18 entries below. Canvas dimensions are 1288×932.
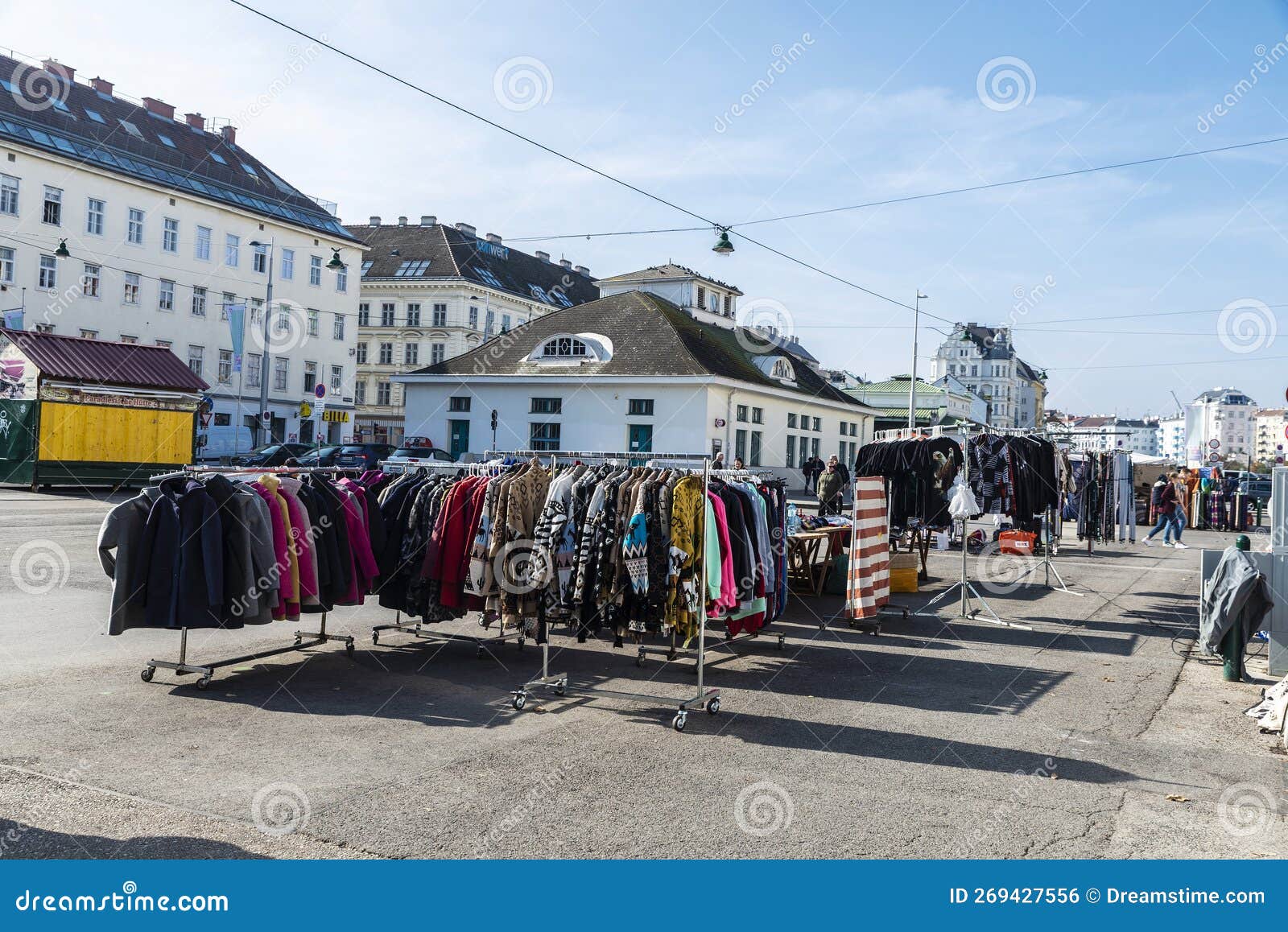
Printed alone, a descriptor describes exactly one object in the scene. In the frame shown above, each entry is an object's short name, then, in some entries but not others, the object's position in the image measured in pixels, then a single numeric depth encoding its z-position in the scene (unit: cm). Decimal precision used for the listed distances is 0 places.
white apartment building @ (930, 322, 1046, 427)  13988
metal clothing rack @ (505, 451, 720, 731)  717
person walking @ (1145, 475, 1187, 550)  2391
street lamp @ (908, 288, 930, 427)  4559
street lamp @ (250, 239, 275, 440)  4031
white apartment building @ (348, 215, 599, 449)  6812
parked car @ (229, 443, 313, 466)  3492
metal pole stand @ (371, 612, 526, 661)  957
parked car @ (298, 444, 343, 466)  3394
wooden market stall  2770
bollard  897
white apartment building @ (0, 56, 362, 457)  4066
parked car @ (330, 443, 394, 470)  3484
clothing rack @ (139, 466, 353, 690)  754
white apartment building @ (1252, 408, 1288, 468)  17078
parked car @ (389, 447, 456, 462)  3373
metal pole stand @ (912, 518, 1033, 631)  1201
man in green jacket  1925
